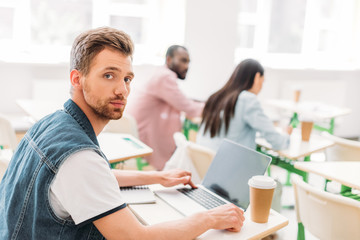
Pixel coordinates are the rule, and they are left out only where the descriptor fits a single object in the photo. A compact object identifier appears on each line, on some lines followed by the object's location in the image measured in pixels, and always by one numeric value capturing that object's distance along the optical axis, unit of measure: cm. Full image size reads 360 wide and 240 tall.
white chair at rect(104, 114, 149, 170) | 285
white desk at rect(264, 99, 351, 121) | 404
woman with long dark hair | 276
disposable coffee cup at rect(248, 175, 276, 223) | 130
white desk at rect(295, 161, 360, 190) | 199
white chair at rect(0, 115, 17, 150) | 260
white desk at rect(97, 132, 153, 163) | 223
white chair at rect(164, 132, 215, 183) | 232
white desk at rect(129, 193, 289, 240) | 126
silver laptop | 144
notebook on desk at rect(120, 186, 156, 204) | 147
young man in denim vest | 98
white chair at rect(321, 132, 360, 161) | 267
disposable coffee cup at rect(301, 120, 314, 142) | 292
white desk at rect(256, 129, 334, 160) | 268
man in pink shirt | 353
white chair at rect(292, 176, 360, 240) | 162
